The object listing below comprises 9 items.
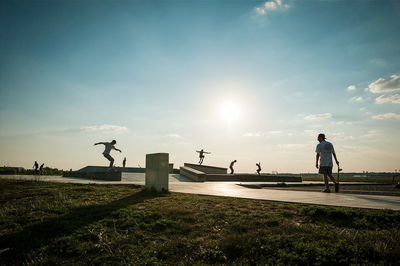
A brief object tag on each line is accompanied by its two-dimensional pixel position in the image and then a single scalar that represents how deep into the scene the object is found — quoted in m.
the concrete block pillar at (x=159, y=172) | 10.22
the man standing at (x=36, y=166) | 26.70
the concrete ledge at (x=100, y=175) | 17.80
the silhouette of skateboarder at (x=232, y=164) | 29.91
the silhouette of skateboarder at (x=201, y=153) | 31.41
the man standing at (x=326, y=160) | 9.78
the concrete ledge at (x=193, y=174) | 20.38
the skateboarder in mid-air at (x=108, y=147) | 17.92
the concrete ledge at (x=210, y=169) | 31.62
